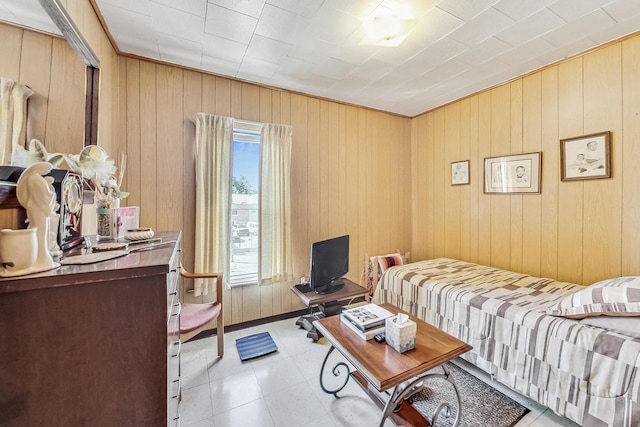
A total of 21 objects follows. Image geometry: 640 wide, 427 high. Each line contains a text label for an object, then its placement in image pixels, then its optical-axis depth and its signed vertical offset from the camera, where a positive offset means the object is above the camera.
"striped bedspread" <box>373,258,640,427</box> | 1.34 -0.79
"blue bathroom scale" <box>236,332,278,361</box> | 2.27 -1.21
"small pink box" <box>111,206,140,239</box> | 1.33 -0.02
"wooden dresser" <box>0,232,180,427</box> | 0.70 -0.39
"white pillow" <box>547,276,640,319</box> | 1.44 -0.49
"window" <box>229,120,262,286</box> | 2.78 +0.14
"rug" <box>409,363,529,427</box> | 1.59 -1.25
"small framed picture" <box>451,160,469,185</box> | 3.20 +0.59
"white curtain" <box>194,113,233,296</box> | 2.46 +0.21
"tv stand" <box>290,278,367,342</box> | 2.38 -0.75
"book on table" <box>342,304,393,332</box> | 1.60 -0.65
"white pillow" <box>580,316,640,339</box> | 1.37 -0.59
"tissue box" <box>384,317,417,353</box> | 1.41 -0.66
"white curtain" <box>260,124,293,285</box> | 2.79 +0.18
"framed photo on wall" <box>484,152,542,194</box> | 2.58 +0.49
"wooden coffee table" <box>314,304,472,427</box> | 1.25 -0.74
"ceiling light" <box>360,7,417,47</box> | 1.78 +1.41
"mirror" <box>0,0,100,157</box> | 0.93 +0.65
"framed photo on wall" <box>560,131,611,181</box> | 2.15 +0.55
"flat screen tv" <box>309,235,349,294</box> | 2.50 -0.49
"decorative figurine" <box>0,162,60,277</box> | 0.76 +0.03
